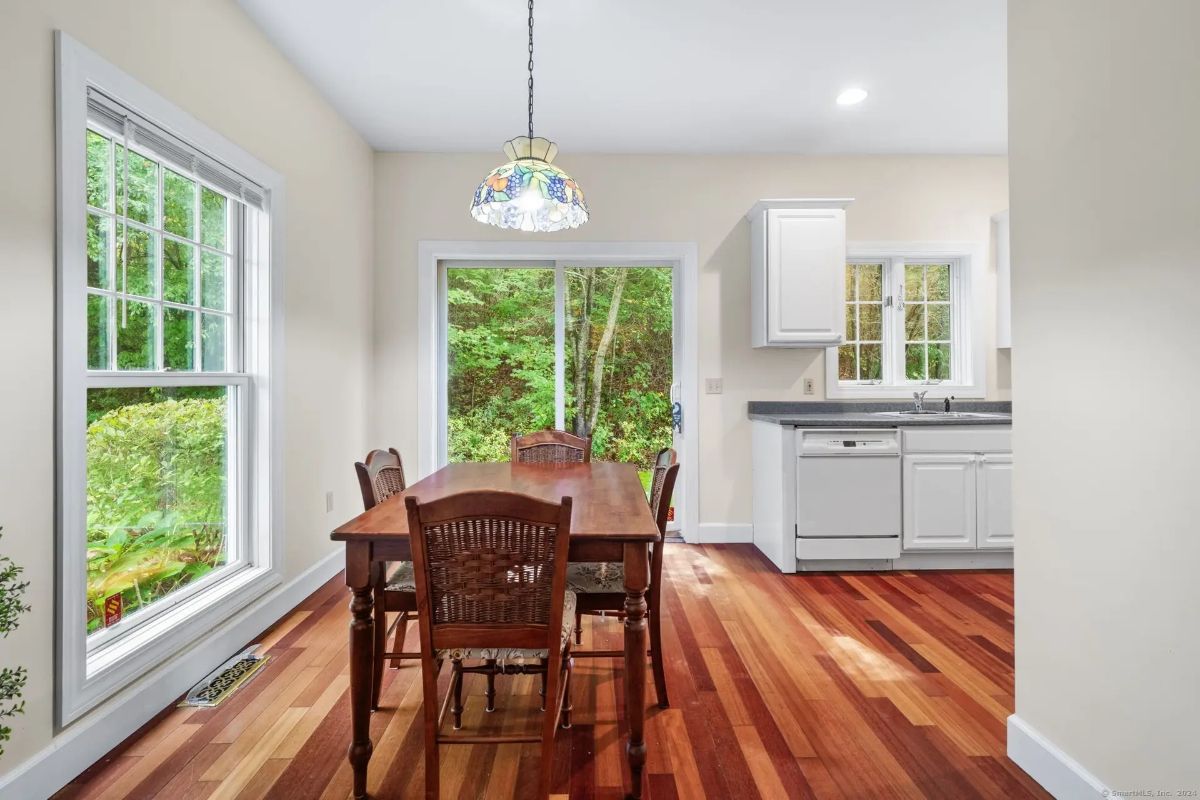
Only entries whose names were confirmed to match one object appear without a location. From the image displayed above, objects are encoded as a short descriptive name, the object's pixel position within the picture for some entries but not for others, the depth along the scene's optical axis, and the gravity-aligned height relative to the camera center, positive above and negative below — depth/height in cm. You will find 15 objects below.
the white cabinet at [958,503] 340 -62
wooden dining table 152 -49
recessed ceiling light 319 +170
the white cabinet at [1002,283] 391 +79
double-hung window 166 +4
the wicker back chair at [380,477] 195 -29
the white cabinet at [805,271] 370 +82
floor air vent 202 -105
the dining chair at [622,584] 183 -60
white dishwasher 338 -53
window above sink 409 +54
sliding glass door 420 +39
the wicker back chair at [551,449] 306 -27
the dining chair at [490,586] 136 -46
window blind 180 +91
